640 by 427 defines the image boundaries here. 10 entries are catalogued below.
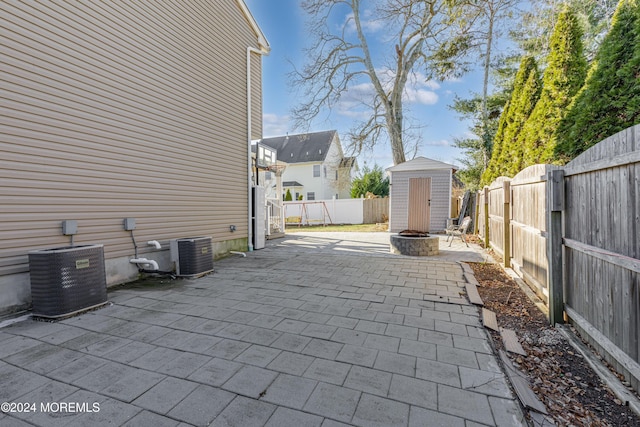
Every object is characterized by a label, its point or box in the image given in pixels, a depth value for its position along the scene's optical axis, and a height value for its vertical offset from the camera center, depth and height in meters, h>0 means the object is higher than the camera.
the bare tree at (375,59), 11.98 +6.64
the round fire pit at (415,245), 6.27 -0.86
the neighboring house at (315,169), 22.33 +3.04
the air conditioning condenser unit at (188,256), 4.68 -0.73
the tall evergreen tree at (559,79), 5.74 +2.50
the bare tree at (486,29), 11.21 +7.25
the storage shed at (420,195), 10.45 +0.41
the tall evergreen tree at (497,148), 9.54 +1.89
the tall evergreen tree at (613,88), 4.33 +1.83
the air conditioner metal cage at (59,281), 2.91 -0.69
